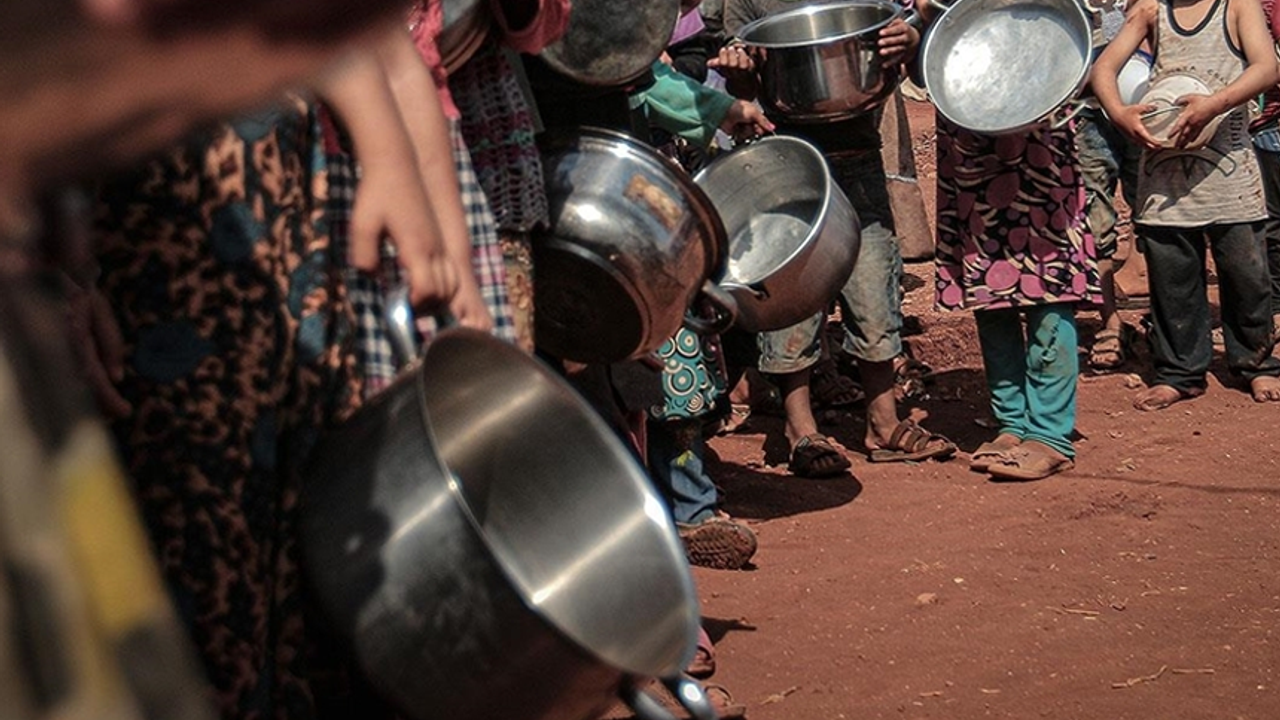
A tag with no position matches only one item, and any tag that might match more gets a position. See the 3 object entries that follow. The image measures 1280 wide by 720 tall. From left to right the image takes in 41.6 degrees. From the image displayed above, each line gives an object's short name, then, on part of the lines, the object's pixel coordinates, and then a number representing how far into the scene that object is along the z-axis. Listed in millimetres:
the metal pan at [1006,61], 5020
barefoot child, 5898
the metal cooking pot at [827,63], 5016
